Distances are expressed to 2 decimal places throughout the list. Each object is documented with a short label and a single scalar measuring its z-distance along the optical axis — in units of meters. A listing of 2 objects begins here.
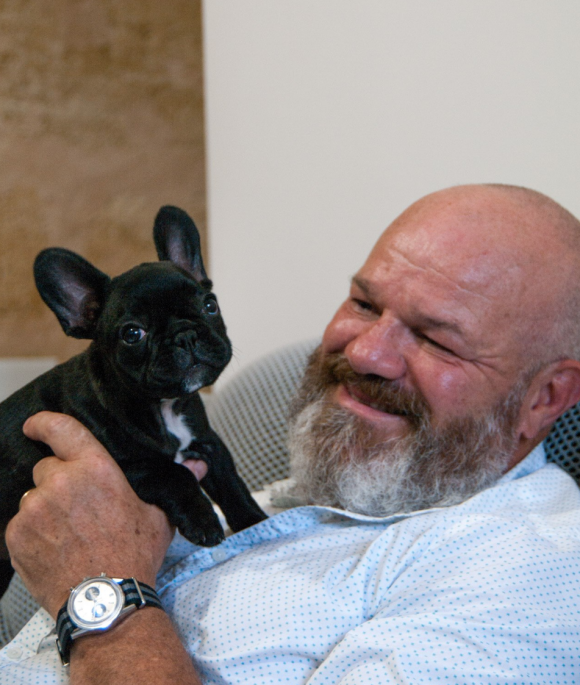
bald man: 0.93
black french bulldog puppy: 0.91
